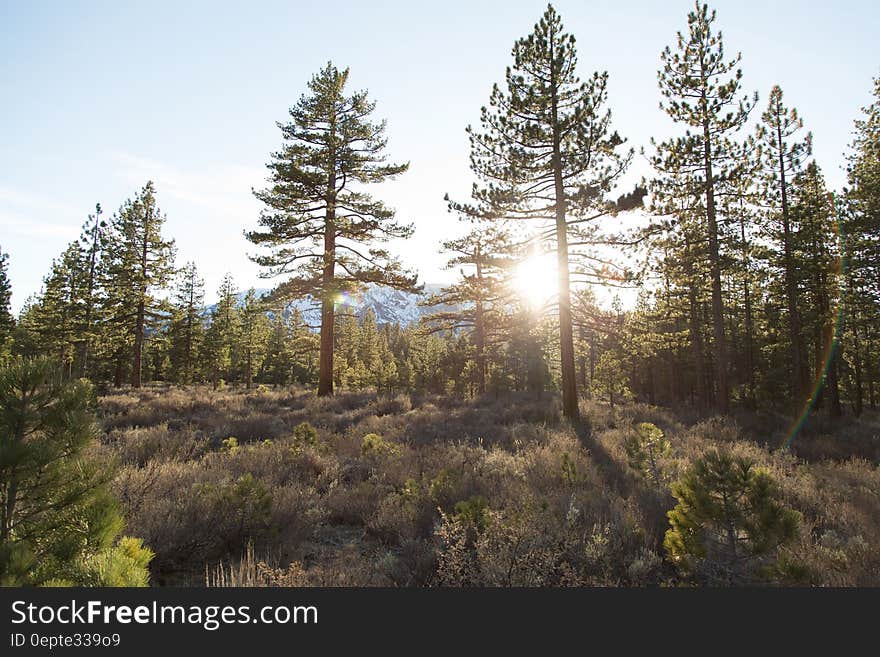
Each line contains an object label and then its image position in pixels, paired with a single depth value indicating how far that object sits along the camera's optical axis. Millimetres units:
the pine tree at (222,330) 42656
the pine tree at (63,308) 28553
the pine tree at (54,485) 2459
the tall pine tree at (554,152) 12953
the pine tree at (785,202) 17977
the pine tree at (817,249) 17766
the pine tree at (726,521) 3715
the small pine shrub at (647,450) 7219
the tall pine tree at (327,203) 17047
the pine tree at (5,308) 36709
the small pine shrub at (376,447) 7902
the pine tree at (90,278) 28359
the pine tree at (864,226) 15414
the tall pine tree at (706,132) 15688
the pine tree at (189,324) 39125
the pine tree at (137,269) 25438
